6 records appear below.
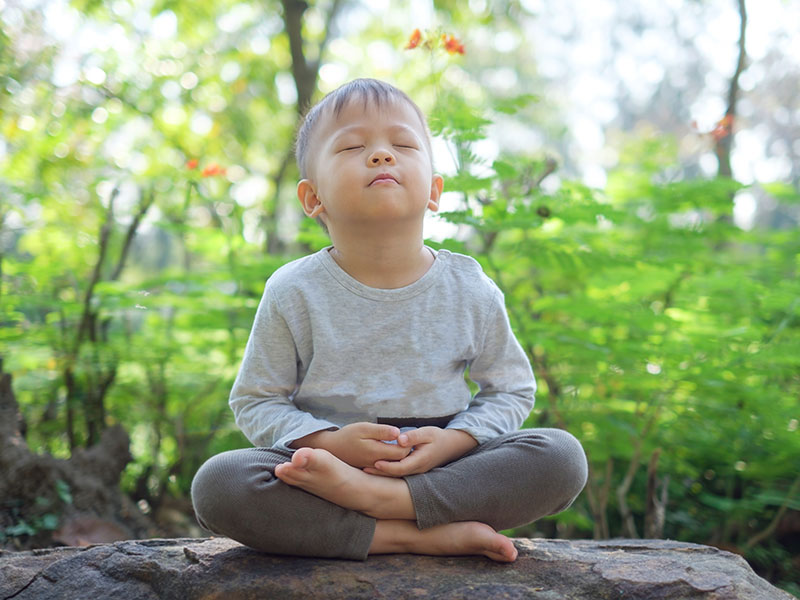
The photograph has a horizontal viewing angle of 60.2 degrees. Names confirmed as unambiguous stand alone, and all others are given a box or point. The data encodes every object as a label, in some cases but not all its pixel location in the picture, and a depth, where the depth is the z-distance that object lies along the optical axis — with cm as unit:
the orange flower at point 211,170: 357
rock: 163
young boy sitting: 176
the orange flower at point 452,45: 272
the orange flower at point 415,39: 268
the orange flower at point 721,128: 349
